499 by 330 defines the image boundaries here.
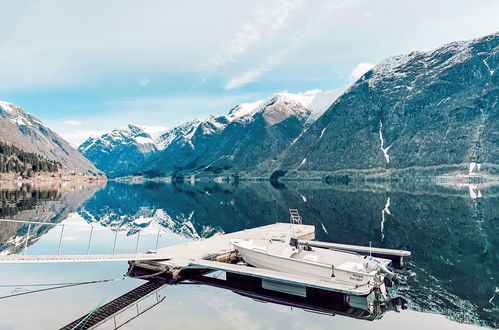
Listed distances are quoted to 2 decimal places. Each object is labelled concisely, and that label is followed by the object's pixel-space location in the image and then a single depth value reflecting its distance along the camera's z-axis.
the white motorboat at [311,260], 26.53
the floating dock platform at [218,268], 25.48
